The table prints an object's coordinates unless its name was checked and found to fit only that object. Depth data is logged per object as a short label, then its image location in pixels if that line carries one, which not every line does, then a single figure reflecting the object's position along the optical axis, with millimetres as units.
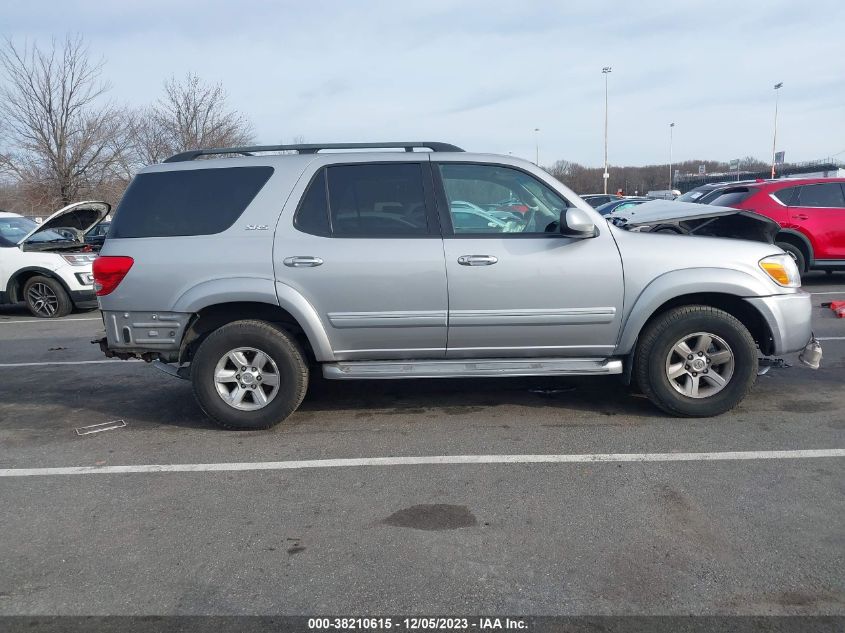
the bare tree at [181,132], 28922
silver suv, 4848
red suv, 11039
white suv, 10984
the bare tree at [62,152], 23922
